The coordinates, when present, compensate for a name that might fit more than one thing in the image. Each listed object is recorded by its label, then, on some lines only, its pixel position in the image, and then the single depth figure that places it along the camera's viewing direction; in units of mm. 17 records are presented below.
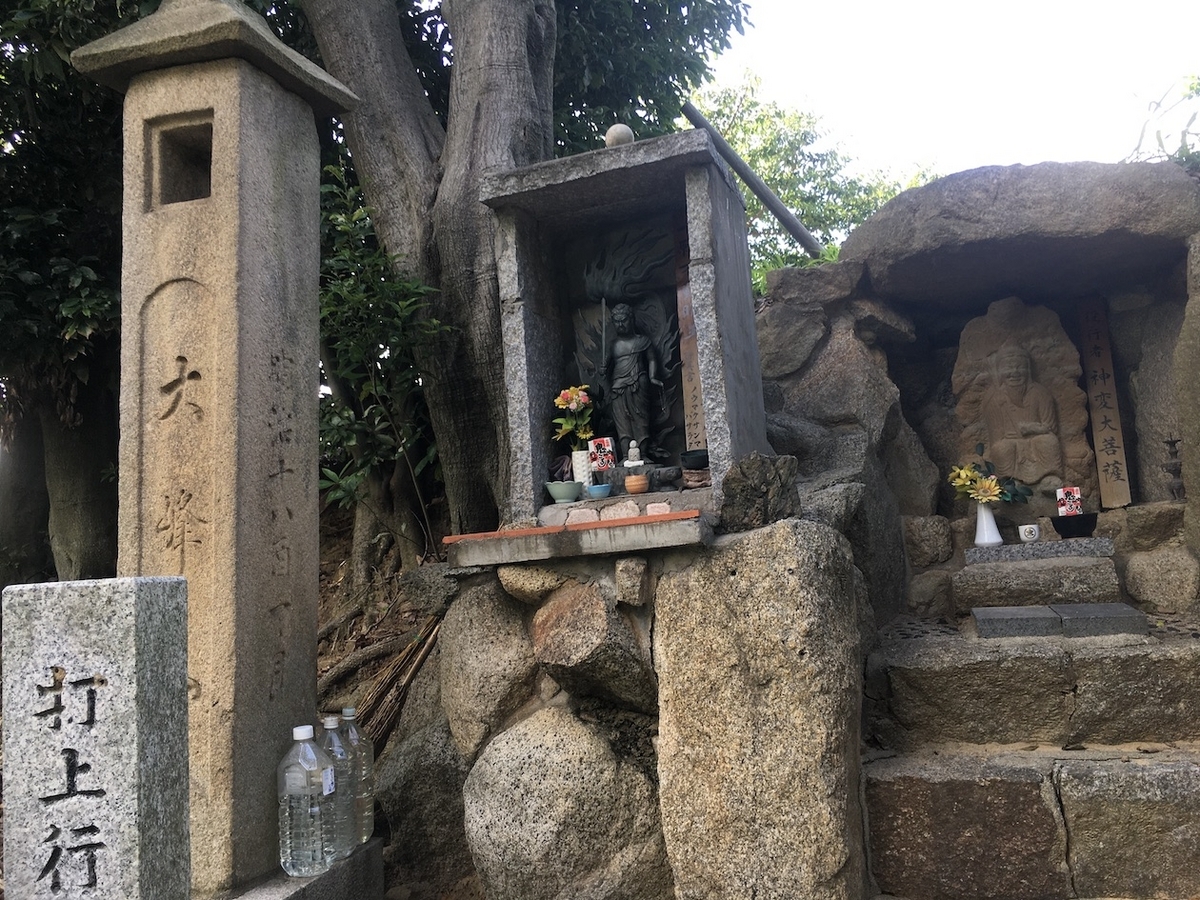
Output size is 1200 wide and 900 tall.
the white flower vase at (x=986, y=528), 5570
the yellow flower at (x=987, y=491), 5684
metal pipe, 6574
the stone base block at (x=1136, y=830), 3377
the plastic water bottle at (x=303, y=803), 3756
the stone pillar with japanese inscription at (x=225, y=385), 3625
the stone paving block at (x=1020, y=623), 4434
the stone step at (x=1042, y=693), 3881
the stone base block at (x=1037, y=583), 4855
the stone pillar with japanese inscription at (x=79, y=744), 2420
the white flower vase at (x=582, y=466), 4836
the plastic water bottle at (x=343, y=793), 3871
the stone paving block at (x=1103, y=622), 4285
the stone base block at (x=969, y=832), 3502
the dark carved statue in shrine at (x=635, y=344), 5098
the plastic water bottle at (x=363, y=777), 4098
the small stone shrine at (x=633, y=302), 4586
